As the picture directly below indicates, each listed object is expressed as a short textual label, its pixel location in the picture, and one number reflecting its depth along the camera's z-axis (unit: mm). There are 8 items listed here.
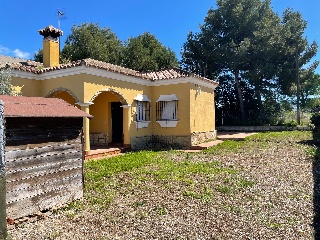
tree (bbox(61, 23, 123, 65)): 30375
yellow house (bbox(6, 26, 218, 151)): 12609
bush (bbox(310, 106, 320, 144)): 15140
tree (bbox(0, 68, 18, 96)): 10473
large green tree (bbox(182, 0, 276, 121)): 27500
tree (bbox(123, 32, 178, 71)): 30297
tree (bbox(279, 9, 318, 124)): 27672
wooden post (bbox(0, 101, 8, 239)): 4105
